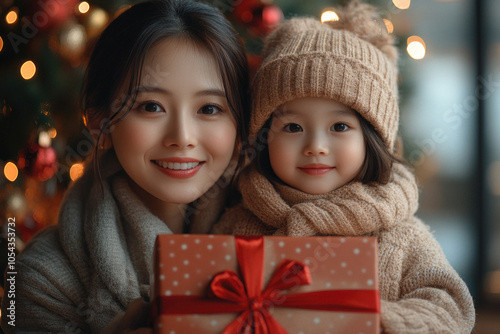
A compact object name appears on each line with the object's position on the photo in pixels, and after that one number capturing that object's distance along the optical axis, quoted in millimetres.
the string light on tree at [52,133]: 1644
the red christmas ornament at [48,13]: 1485
